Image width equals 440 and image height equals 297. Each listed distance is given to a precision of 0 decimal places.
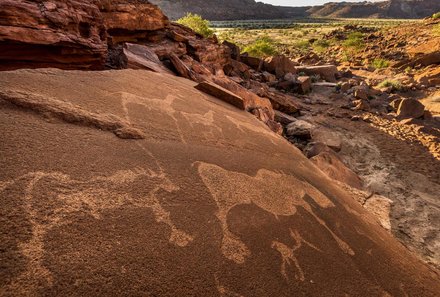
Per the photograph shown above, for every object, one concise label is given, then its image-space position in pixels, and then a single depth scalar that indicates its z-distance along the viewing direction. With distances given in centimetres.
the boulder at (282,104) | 913
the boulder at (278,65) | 1423
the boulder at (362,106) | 1027
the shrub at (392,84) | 1248
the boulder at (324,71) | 1478
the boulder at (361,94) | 1117
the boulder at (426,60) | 1571
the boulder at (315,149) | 591
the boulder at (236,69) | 1112
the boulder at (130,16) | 722
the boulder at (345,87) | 1231
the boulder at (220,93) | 498
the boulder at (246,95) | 675
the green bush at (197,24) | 1612
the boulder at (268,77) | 1306
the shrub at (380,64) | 1742
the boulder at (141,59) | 520
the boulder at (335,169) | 509
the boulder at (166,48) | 734
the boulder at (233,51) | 1367
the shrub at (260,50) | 1877
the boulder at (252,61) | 1416
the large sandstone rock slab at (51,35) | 401
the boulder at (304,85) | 1231
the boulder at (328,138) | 689
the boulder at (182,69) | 608
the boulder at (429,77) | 1238
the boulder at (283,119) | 785
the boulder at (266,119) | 609
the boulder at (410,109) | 926
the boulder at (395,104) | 1010
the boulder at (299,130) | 709
